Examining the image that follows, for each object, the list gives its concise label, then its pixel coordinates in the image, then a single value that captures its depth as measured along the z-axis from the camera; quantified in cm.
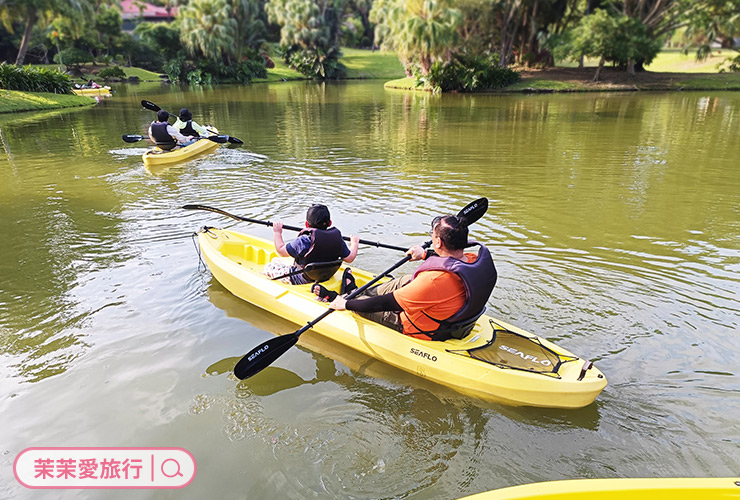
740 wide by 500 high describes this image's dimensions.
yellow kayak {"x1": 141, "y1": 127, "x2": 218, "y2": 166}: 1221
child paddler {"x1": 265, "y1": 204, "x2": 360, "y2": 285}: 514
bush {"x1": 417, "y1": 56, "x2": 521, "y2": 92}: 3259
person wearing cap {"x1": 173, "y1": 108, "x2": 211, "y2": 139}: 1351
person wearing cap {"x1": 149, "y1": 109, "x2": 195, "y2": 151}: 1282
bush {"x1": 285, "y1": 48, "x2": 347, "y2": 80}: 5016
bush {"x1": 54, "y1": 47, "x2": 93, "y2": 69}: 4384
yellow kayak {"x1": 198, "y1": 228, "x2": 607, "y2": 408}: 385
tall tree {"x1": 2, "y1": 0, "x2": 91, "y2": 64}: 3316
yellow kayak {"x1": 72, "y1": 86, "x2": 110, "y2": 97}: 3083
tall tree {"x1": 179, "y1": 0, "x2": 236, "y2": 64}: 4266
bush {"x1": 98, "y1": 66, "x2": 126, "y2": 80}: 4272
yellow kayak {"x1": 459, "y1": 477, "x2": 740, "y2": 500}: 248
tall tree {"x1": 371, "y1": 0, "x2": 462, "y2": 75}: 2984
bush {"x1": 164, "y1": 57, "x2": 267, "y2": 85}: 4419
